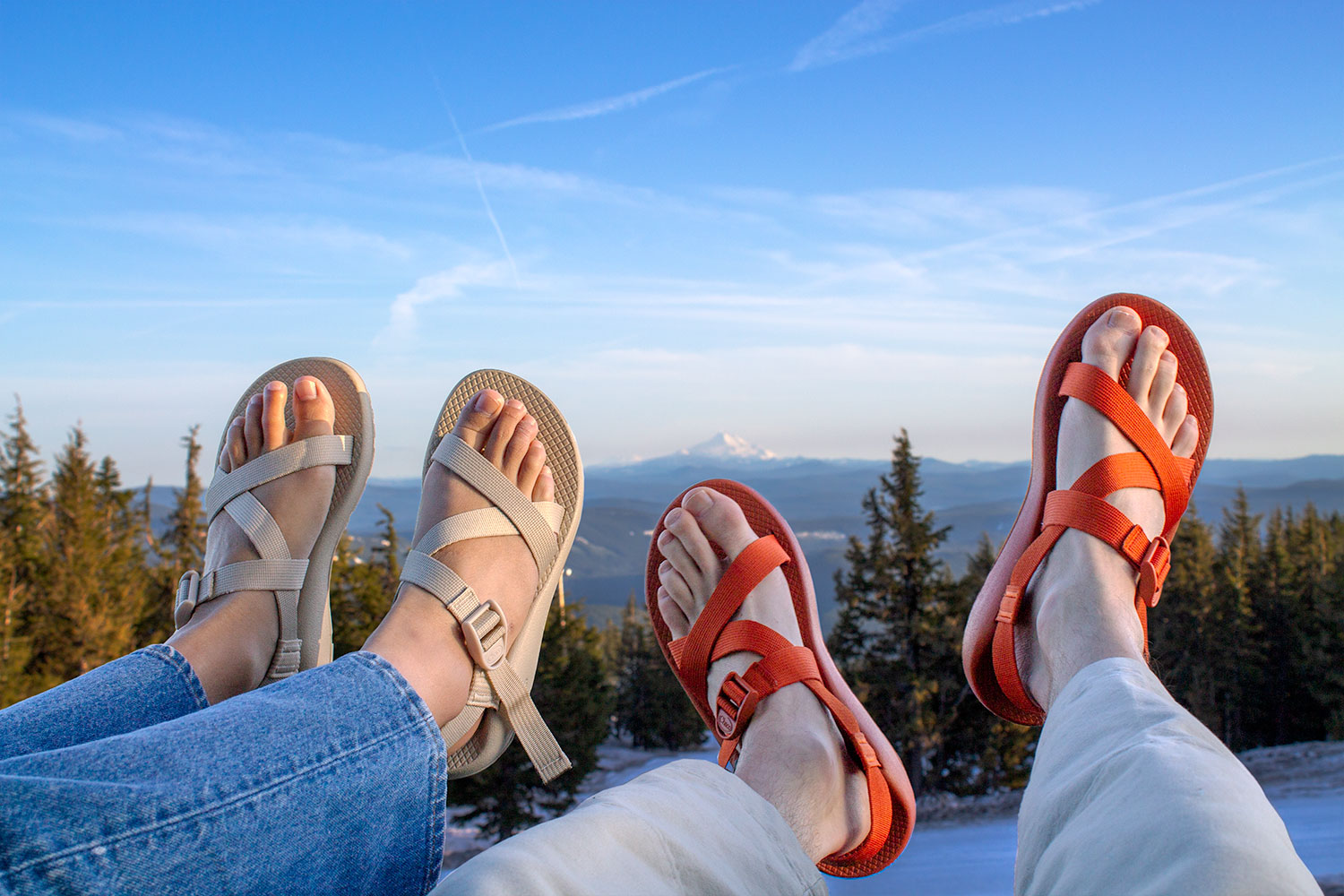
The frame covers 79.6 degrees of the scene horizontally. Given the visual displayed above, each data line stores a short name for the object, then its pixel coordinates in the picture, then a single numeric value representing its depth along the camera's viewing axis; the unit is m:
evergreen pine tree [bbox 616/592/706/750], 31.39
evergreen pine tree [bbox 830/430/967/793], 17.89
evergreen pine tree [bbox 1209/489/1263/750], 24.05
